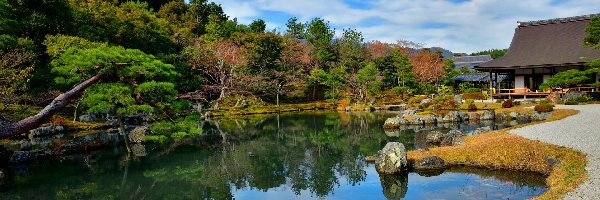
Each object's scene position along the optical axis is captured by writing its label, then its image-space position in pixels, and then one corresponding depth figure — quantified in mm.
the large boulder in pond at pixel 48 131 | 22156
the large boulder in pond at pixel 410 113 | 26989
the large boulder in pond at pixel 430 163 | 12461
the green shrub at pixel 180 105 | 13156
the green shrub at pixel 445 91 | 38656
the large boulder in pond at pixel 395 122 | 23891
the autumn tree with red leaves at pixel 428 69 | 47531
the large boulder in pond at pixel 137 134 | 20583
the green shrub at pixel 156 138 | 13934
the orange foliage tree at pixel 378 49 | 54681
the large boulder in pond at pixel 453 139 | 15508
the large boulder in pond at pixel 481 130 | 18042
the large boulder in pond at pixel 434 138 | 17469
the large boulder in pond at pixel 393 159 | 12141
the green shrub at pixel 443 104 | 29938
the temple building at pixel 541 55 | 29266
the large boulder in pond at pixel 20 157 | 16125
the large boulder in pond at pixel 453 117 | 24498
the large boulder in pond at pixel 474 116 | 24859
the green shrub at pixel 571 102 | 25372
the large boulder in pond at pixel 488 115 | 24906
